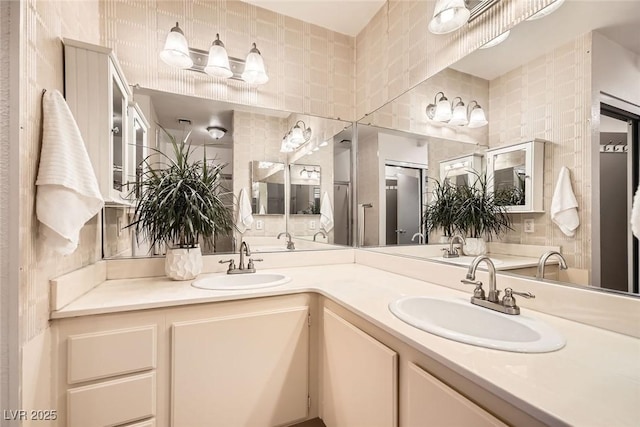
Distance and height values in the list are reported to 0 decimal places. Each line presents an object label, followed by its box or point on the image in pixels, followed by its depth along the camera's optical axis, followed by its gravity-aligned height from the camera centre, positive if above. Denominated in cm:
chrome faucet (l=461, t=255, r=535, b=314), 96 -30
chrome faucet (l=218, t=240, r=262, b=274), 164 -31
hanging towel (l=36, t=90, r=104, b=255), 86 +11
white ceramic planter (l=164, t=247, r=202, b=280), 145 -26
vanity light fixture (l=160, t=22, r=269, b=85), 165 +99
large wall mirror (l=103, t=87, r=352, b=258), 166 +37
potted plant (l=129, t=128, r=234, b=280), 138 +3
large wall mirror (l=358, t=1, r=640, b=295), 83 +33
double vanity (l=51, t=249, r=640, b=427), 61 -43
